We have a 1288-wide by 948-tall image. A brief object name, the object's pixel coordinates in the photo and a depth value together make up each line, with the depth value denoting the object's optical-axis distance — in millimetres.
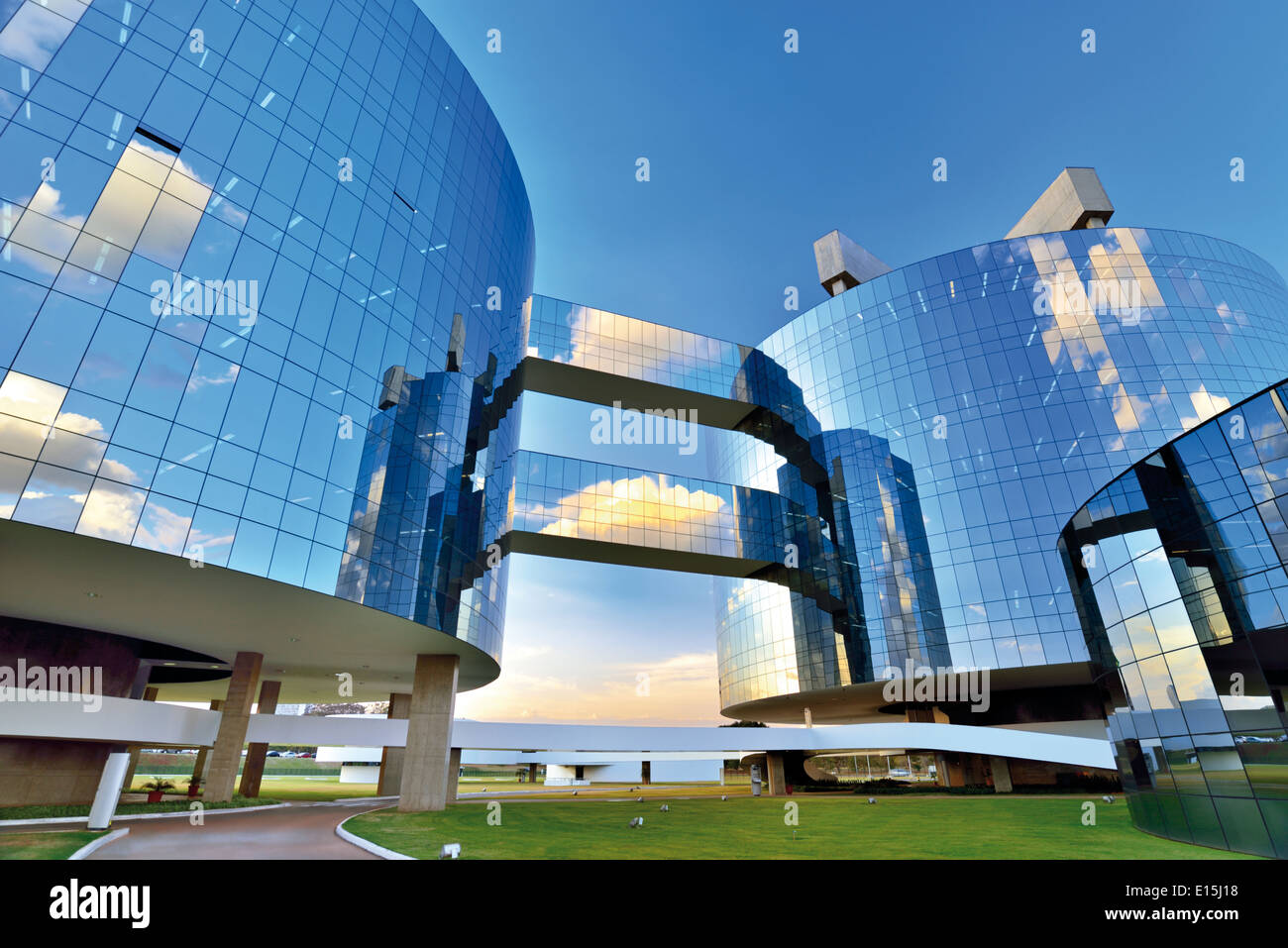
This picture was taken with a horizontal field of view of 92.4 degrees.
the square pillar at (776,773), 44312
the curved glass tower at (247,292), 16719
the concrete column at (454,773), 38344
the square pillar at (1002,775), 41062
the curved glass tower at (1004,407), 42594
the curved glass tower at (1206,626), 13742
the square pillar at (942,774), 45744
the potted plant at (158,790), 32369
